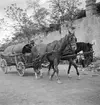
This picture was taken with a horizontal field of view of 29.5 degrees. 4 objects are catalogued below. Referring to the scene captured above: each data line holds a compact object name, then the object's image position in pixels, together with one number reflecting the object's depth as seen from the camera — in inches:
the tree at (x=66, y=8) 722.8
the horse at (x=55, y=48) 311.7
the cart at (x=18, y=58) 407.8
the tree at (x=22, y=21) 781.3
